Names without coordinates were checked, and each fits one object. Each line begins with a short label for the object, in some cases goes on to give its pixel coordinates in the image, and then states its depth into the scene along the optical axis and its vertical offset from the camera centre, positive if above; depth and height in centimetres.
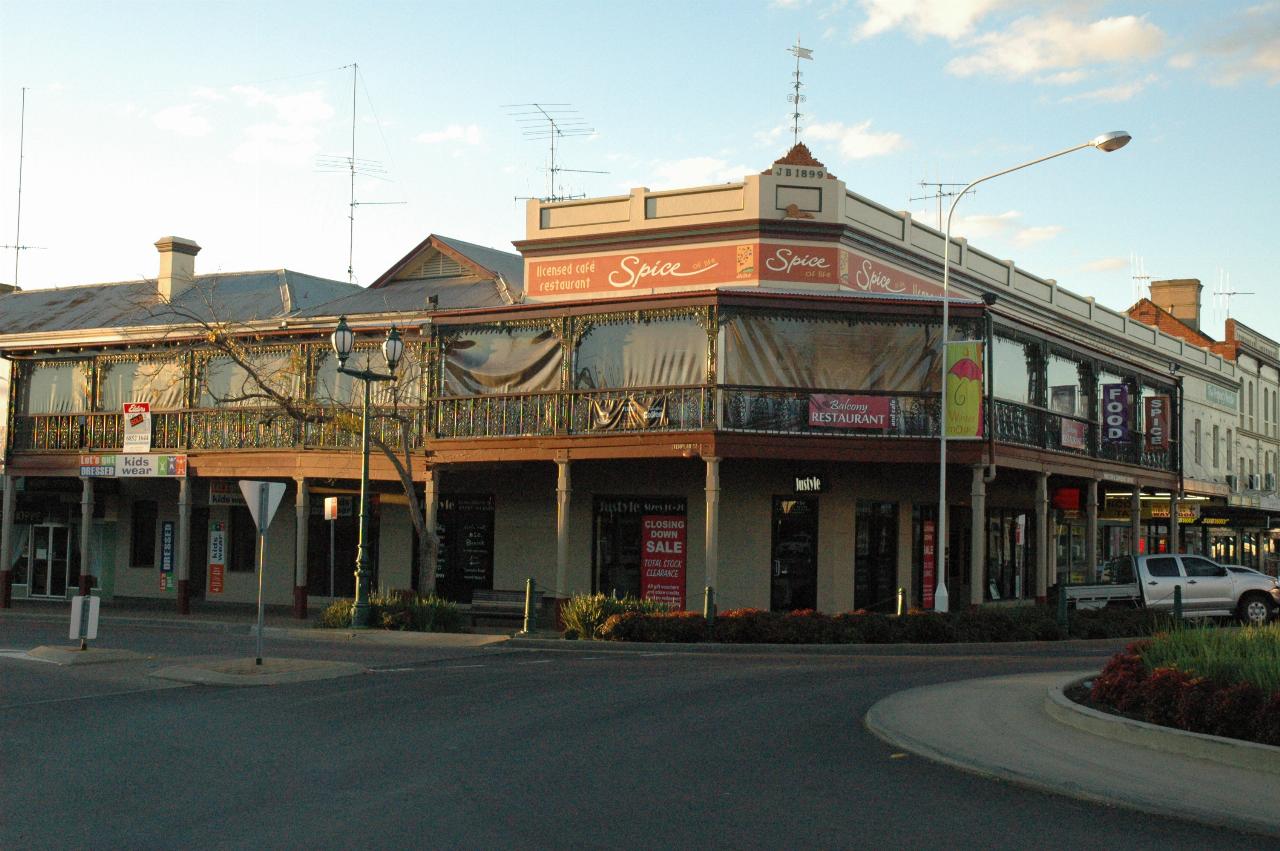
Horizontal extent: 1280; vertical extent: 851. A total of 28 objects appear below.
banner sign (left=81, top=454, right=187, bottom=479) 3048 +105
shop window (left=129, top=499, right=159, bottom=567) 3466 -60
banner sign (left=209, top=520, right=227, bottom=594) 3319 -106
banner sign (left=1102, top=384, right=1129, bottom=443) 2966 +258
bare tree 2589 +254
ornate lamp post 2283 +121
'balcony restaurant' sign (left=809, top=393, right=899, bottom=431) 2433 +204
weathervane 3553 +1143
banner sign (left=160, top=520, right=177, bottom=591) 3388 -114
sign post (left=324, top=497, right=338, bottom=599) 2650 +15
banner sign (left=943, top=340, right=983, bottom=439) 2383 +245
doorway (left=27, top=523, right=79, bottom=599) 3550 -134
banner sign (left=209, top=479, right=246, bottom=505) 3158 +49
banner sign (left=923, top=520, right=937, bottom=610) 2855 -77
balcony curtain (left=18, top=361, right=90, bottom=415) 3250 +303
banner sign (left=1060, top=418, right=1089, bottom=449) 2812 +201
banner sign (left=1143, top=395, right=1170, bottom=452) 3180 +261
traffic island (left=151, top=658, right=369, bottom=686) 1650 -203
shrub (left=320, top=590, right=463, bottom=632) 2400 -179
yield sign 1761 +19
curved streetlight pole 2155 +279
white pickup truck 2703 -124
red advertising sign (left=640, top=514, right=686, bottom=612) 2723 -80
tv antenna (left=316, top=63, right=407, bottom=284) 3953 +911
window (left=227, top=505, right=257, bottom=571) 3319 -73
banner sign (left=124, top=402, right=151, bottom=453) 3102 +199
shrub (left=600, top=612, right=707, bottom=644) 2189 -176
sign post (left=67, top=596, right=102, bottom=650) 1933 -156
